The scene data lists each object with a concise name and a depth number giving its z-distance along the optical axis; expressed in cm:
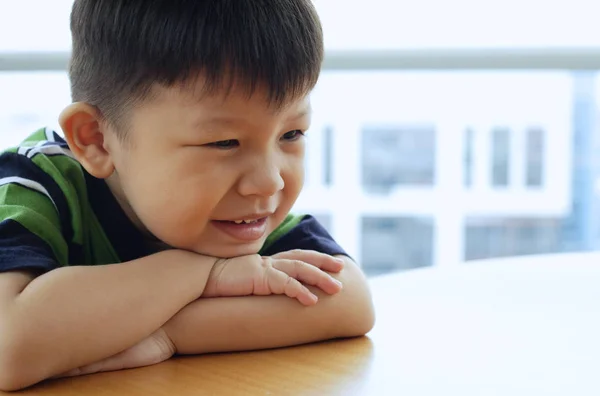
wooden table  72
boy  78
